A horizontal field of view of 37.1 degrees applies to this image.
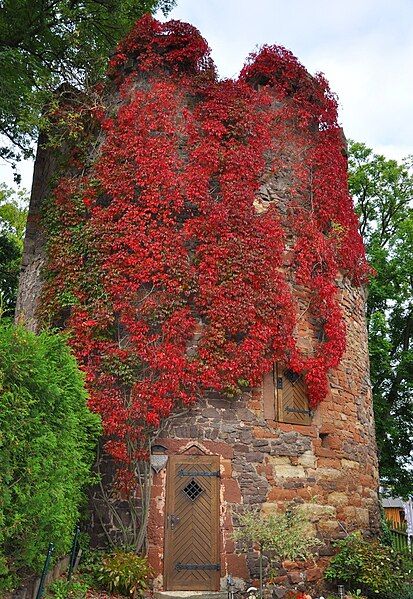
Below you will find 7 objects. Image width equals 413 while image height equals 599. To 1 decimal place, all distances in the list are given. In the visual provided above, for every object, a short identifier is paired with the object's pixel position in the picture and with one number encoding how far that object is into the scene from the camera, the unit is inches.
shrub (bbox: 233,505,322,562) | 326.0
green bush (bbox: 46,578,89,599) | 269.6
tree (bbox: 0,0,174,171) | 520.4
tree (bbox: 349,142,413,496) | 737.6
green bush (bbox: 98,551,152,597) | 321.1
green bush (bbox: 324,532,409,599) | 353.1
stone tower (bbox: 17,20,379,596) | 359.6
